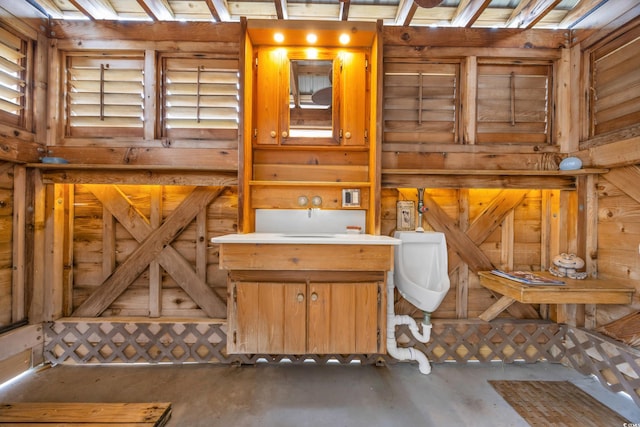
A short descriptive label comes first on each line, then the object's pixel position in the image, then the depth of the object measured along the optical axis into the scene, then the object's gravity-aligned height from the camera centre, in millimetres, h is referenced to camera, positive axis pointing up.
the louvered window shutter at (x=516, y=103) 2459 +997
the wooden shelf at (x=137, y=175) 2235 +303
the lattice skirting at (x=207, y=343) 2279 -1063
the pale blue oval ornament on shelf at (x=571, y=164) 2209 +427
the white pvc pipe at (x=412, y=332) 2051 -916
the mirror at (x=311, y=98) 2285 +949
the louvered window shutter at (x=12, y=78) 2057 +998
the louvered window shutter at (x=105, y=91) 2400 +1030
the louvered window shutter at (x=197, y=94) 2430 +1029
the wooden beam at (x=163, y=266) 2385 -478
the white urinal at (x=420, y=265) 2131 -392
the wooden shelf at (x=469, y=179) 2281 +304
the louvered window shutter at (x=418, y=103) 2455 +993
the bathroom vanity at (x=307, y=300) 1778 -548
